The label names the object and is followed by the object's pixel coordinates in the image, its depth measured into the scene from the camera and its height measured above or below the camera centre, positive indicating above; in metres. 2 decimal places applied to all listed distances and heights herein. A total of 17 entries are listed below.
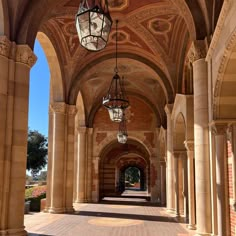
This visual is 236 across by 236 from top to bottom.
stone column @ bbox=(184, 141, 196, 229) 8.68 -0.80
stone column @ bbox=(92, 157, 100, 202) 19.19 -1.38
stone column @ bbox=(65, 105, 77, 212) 12.41 +0.15
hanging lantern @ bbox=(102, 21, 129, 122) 10.35 +1.98
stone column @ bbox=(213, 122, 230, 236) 5.78 -0.42
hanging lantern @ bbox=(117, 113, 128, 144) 15.67 +1.29
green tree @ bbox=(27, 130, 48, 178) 33.04 +0.78
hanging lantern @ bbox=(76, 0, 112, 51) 4.63 +2.33
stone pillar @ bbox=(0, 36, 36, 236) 6.58 +0.67
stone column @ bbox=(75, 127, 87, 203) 17.70 -0.55
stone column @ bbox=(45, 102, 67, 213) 11.95 -0.01
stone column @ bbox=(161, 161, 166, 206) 17.00 -1.51
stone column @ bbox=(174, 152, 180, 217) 11.16 -0.65
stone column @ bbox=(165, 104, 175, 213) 12.14 -0.30
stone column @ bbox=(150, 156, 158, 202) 19.18 -1.34
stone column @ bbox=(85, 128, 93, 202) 18.56 -0.51
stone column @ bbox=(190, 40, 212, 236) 6.40 +0.38
